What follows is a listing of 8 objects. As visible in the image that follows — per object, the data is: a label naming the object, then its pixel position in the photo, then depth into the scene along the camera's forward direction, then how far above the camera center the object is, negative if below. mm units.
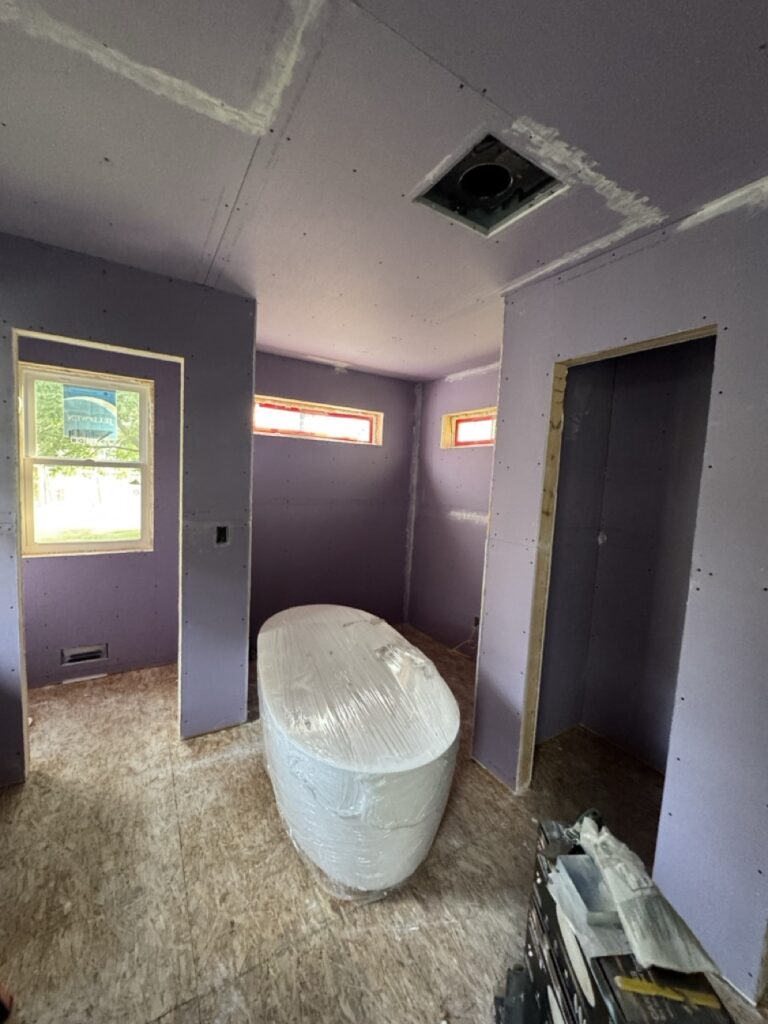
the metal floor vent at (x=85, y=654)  2791 -1350
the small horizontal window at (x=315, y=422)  3305 +445
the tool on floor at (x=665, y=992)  787 -977
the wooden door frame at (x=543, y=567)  1835 -383
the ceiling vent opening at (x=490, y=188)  1176 +931
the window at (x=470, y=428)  3339 +452
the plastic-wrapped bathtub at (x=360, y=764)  1318 -955
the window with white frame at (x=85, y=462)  2613 -5
